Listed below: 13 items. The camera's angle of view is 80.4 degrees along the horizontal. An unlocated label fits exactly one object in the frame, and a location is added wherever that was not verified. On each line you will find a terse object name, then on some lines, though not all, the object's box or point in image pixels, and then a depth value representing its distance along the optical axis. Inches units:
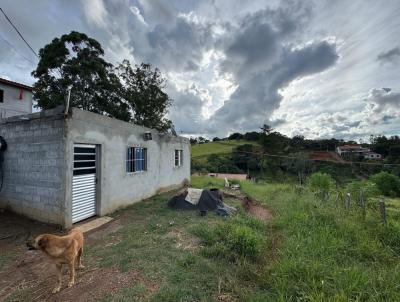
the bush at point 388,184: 1067.3
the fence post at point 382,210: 213.7
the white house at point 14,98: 534.0
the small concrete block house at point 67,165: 224.4
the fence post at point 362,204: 243.9
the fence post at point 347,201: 273.5
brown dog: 119.5
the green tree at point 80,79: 652.1
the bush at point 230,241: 165.2
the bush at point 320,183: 487.4
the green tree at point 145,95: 687.7
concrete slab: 231.1
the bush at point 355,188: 361.8
